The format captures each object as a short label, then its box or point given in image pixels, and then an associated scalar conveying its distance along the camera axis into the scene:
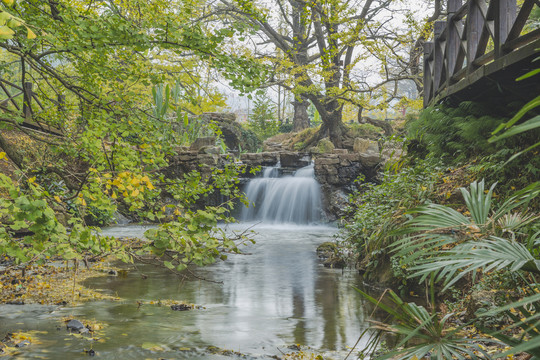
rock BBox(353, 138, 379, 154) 19.83
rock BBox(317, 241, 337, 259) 9.17
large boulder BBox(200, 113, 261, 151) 24.84
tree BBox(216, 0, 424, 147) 13.70
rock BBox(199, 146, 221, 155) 16.98
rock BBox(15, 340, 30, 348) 3.87
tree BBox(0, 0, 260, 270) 3.18
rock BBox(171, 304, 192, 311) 5.36
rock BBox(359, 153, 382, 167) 15.83
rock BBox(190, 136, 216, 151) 17.38
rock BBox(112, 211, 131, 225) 14.80
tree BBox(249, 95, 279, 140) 27.84
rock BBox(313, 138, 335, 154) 19.73
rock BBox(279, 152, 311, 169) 18.55
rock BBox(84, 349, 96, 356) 3.79
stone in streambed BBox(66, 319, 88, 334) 4.34
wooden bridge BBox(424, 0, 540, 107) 4.43
